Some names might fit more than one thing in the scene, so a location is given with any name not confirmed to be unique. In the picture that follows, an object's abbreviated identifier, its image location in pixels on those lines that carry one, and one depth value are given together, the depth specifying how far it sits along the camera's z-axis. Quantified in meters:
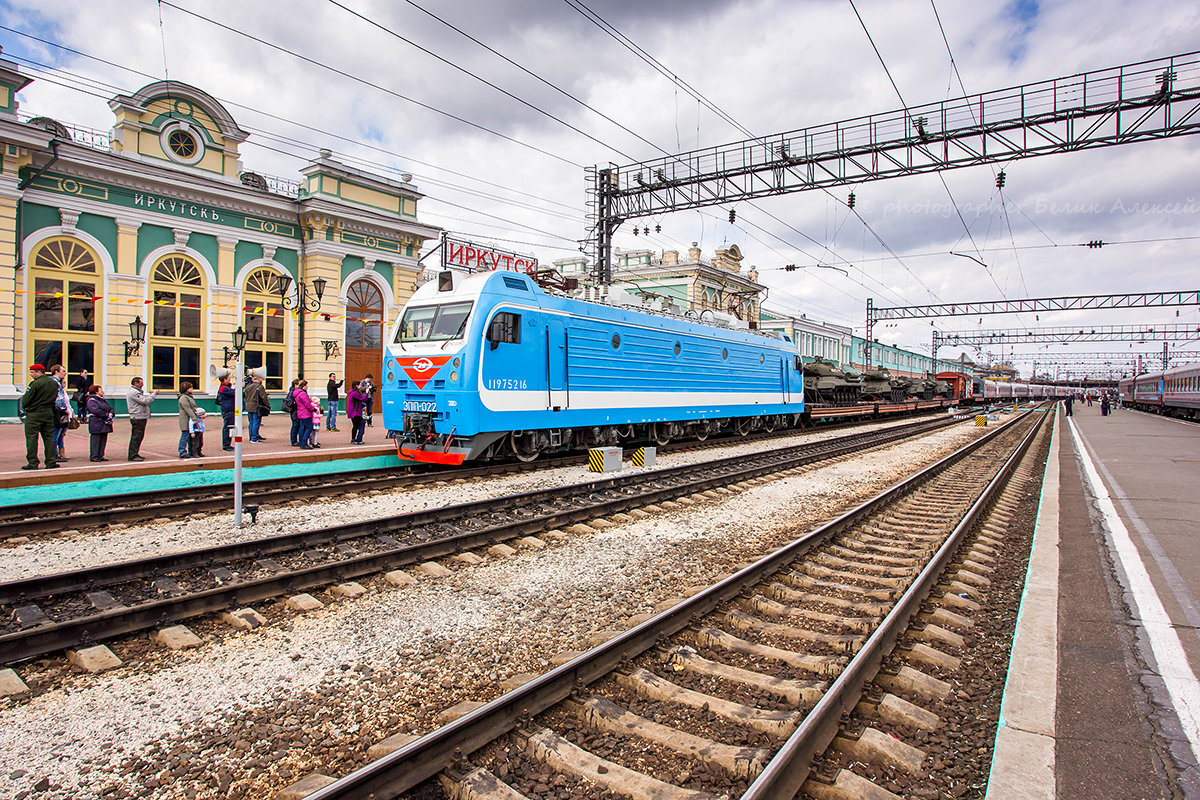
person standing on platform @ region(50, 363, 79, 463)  11.46
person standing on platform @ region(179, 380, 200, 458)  11.82
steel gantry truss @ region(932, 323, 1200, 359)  51.69
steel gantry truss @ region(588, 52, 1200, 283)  14.12
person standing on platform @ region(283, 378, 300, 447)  13.82
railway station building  17.22
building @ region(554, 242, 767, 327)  46.62
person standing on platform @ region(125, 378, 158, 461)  11.38
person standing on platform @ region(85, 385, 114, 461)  11.02
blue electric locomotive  11.30
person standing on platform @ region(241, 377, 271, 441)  14.06
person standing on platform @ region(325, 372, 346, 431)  18.33
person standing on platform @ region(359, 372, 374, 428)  16.18
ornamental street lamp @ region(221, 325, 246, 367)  11.27
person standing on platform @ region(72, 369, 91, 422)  16.25
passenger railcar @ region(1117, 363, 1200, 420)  38.72
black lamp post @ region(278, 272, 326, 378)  19.28
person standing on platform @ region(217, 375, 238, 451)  13.30
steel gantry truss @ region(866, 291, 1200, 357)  34.84
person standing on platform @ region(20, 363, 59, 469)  10.15
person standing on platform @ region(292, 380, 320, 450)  13.65
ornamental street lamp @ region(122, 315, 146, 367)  18.69
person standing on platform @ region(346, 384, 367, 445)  14.87
